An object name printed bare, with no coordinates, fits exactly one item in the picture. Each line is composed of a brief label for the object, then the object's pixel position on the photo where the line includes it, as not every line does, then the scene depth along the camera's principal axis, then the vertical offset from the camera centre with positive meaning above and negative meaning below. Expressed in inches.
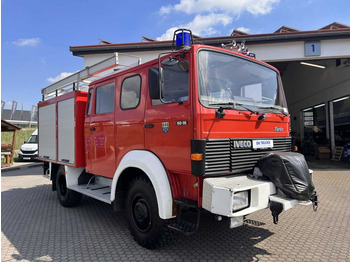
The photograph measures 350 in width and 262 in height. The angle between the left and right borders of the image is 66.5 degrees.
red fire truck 115.2 -0.9
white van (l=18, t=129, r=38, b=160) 637.3 -34.9
